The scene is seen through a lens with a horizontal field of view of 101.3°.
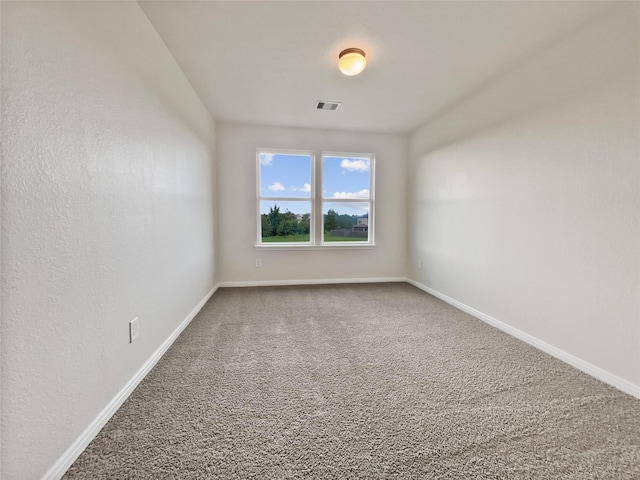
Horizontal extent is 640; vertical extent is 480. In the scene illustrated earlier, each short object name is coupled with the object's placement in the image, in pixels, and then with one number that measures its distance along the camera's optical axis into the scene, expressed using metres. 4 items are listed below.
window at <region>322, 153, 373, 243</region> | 4.15
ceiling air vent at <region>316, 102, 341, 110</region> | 3.02
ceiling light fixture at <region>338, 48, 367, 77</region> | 2.04
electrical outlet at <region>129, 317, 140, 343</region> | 1.55
